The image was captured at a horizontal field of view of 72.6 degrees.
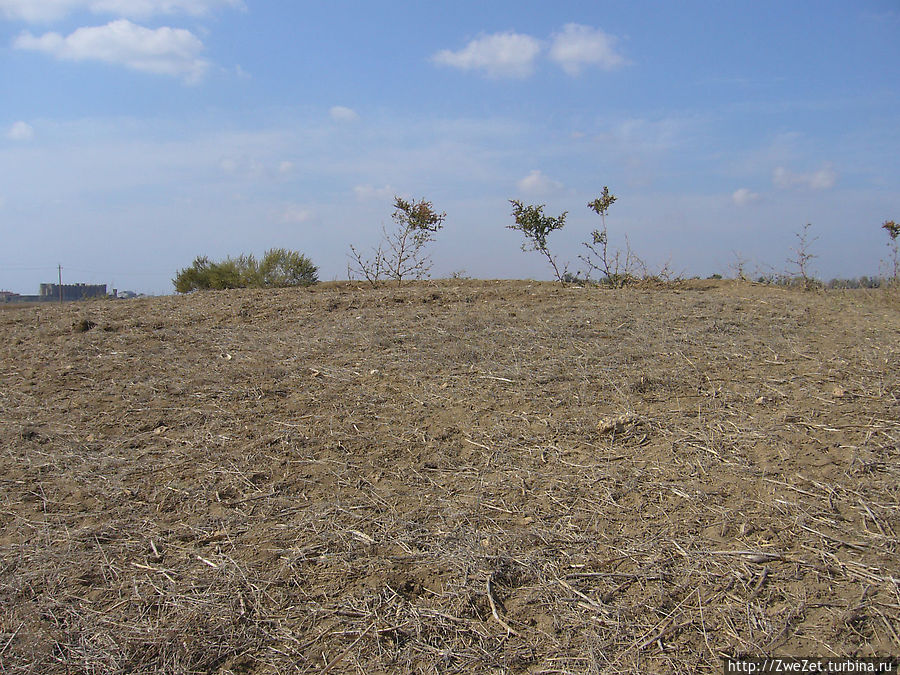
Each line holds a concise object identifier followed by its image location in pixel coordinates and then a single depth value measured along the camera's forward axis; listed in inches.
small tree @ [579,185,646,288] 363.3
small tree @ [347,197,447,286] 402.0
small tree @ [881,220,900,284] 348.5
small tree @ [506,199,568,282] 379.9
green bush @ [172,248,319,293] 468.1
